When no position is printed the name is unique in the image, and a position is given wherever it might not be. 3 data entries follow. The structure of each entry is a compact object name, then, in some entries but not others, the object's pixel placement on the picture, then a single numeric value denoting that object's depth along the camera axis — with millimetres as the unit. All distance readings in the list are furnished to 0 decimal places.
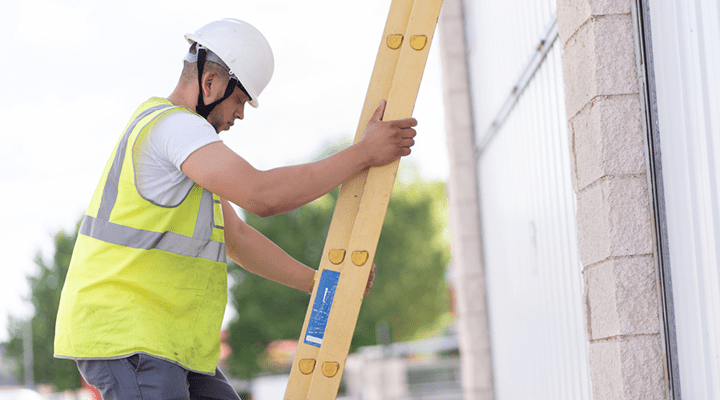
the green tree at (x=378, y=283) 36000
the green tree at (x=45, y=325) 37469
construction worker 2246
